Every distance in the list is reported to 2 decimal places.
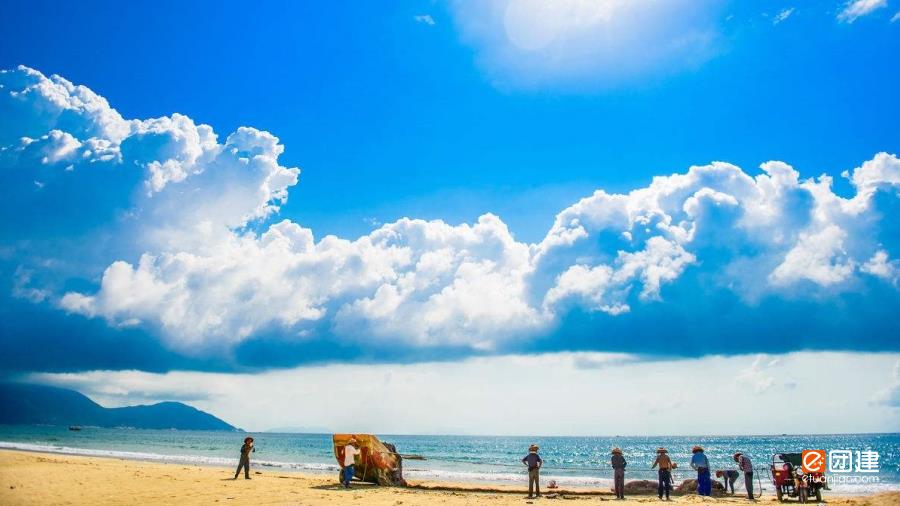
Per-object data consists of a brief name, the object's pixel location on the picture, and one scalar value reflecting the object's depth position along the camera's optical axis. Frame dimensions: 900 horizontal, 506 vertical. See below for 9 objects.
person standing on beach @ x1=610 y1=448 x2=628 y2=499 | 22.16
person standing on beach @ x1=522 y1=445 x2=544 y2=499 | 22.14
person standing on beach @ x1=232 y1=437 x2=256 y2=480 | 26.08
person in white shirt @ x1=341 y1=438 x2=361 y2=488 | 23.59
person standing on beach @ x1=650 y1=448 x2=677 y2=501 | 22.16
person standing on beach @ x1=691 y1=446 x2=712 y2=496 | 22.64
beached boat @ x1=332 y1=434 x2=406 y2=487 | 25.12
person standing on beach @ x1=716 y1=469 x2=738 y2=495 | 26.42
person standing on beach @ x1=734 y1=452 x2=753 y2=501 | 23.31
